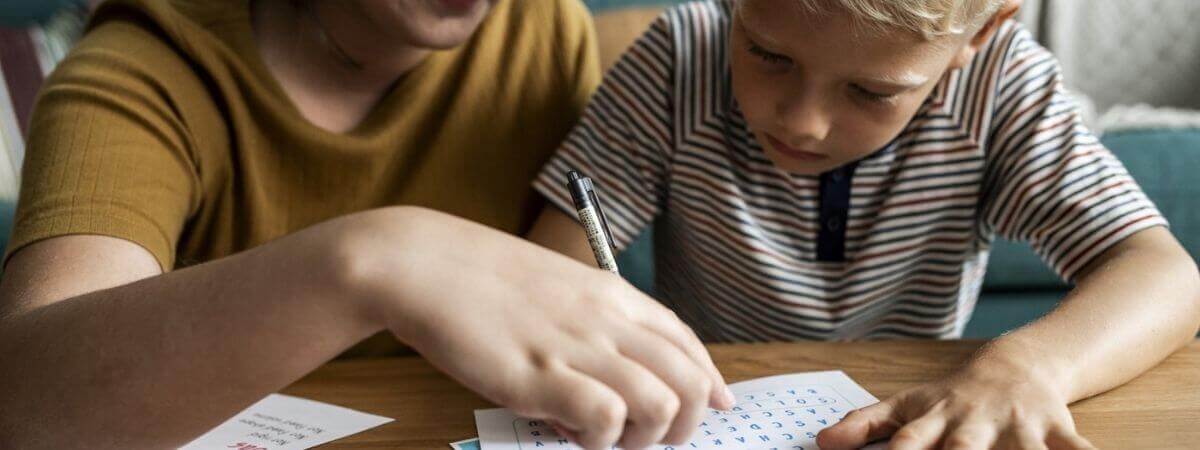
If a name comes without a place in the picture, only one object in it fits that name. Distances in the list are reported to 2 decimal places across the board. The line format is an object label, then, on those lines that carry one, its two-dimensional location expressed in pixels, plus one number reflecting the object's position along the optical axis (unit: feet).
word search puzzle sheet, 2.27
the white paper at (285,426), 2.31
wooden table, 2.32
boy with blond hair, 2.51
